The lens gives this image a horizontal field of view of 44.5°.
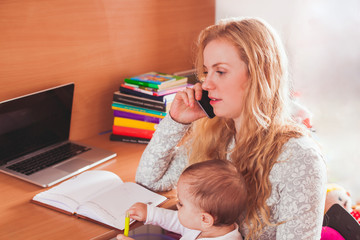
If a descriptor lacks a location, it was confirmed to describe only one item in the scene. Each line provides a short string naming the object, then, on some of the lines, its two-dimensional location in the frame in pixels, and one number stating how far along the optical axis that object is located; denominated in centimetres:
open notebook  134
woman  121
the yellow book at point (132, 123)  194
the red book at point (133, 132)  195
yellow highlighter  127
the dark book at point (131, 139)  194
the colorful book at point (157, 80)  191
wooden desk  127
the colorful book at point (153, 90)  190
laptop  158
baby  121
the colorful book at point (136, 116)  193
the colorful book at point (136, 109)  192
